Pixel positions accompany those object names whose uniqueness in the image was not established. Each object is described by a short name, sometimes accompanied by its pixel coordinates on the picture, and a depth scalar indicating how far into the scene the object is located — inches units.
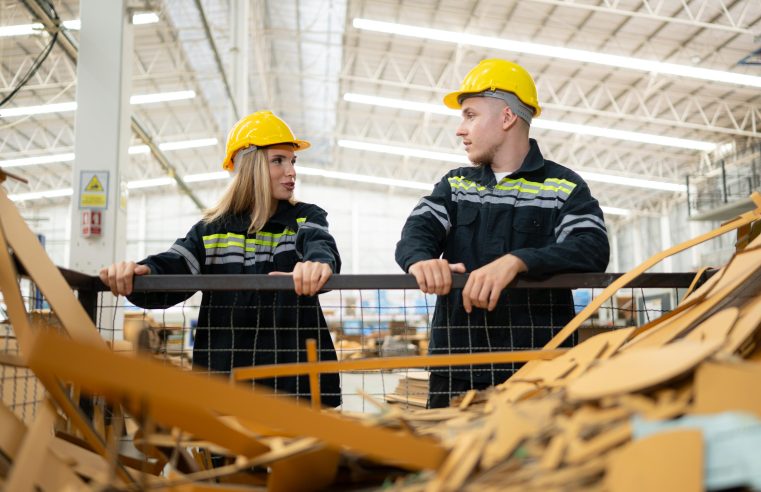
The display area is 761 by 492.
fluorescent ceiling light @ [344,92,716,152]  574.9
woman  89.7
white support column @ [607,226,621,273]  965.2
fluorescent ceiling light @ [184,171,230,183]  845.2
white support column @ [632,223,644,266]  885.8
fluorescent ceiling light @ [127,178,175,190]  786.2
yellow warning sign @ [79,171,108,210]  162.2
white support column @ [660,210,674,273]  813.2
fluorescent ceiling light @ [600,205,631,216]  863.6
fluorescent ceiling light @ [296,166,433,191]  856.3
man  75.1
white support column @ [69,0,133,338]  162.7
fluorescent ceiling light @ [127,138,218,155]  700.7
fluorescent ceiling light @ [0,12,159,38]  347.7
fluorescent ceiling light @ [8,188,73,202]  783.7
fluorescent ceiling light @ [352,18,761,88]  445.1
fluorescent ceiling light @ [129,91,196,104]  507.2
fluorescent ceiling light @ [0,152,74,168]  658.8
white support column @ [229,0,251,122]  367.2
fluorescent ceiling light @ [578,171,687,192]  705.6
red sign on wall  159.5
